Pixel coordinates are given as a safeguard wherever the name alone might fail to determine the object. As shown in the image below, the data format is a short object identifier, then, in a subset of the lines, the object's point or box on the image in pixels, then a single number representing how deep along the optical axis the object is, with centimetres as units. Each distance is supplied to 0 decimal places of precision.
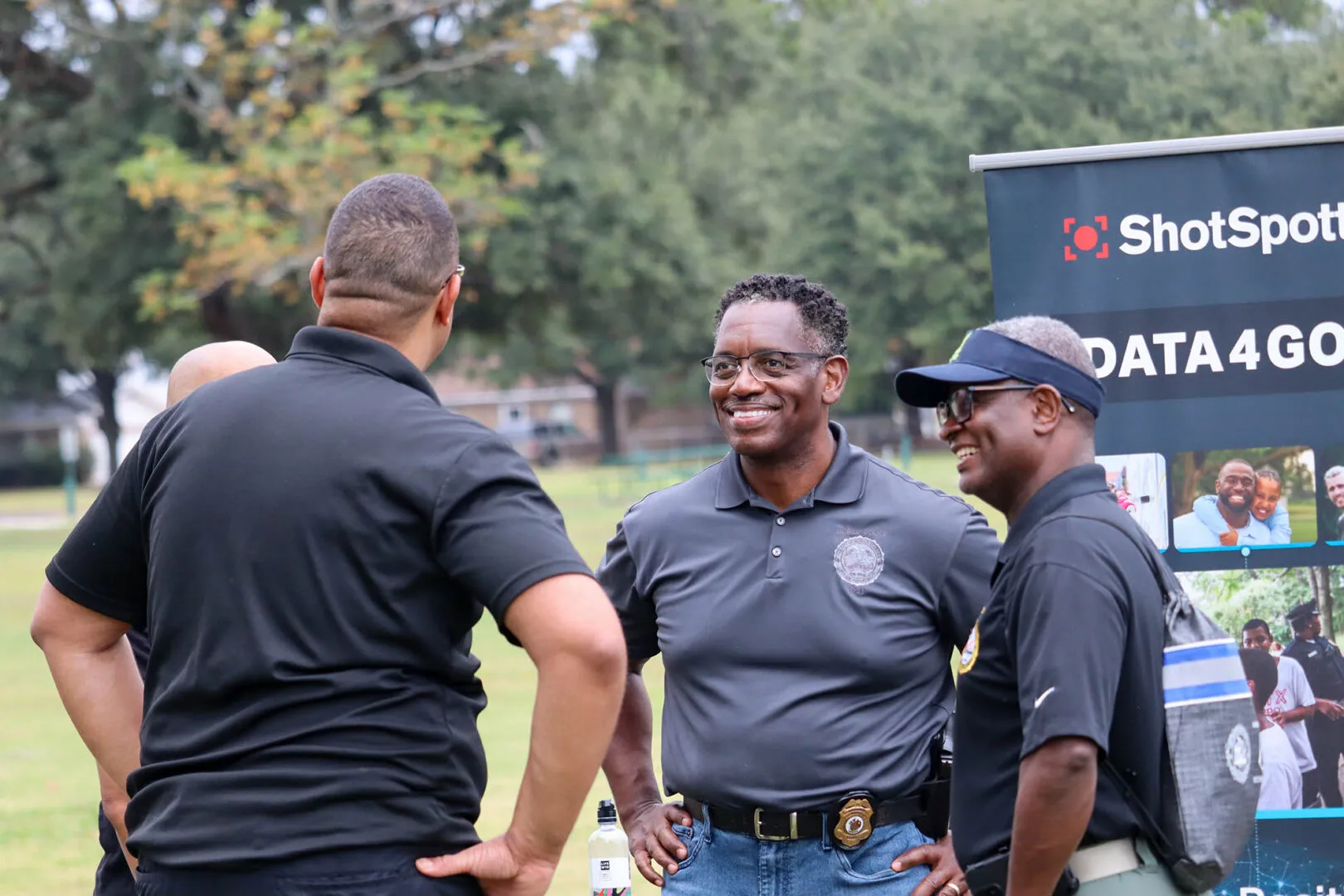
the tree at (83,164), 5009
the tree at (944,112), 6887
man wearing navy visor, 561
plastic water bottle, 809
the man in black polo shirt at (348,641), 541
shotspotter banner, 932
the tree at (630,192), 5197
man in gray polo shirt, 727
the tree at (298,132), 4047
